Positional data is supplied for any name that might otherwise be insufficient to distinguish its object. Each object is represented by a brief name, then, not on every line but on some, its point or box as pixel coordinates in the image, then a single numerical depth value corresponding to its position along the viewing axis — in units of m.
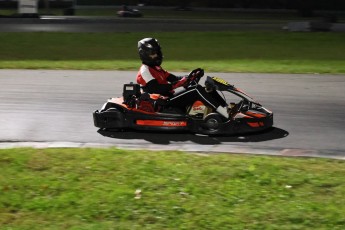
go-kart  16.66
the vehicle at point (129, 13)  78.22
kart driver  16.98
